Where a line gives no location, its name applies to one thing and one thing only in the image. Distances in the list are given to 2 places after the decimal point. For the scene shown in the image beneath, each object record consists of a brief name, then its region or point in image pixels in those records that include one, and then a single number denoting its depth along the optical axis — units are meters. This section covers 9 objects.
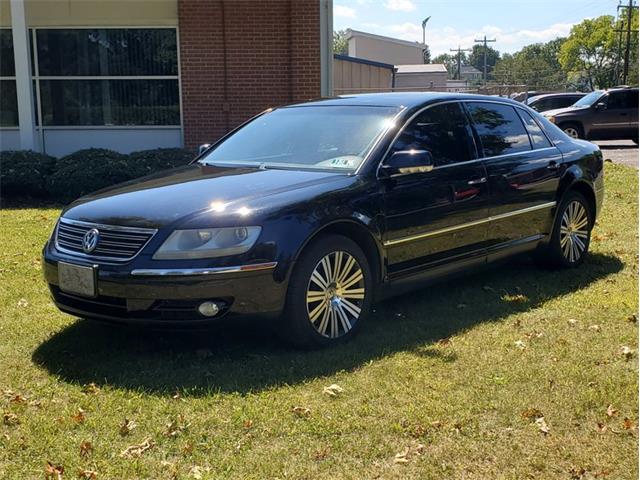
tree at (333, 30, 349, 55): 81.86
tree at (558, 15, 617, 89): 99.44
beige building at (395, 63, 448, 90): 36.84
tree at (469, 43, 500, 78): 158.34
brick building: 13.41
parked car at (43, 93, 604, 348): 4.27
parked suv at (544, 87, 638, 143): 22.23
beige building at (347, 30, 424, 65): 43.19
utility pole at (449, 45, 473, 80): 95.65
